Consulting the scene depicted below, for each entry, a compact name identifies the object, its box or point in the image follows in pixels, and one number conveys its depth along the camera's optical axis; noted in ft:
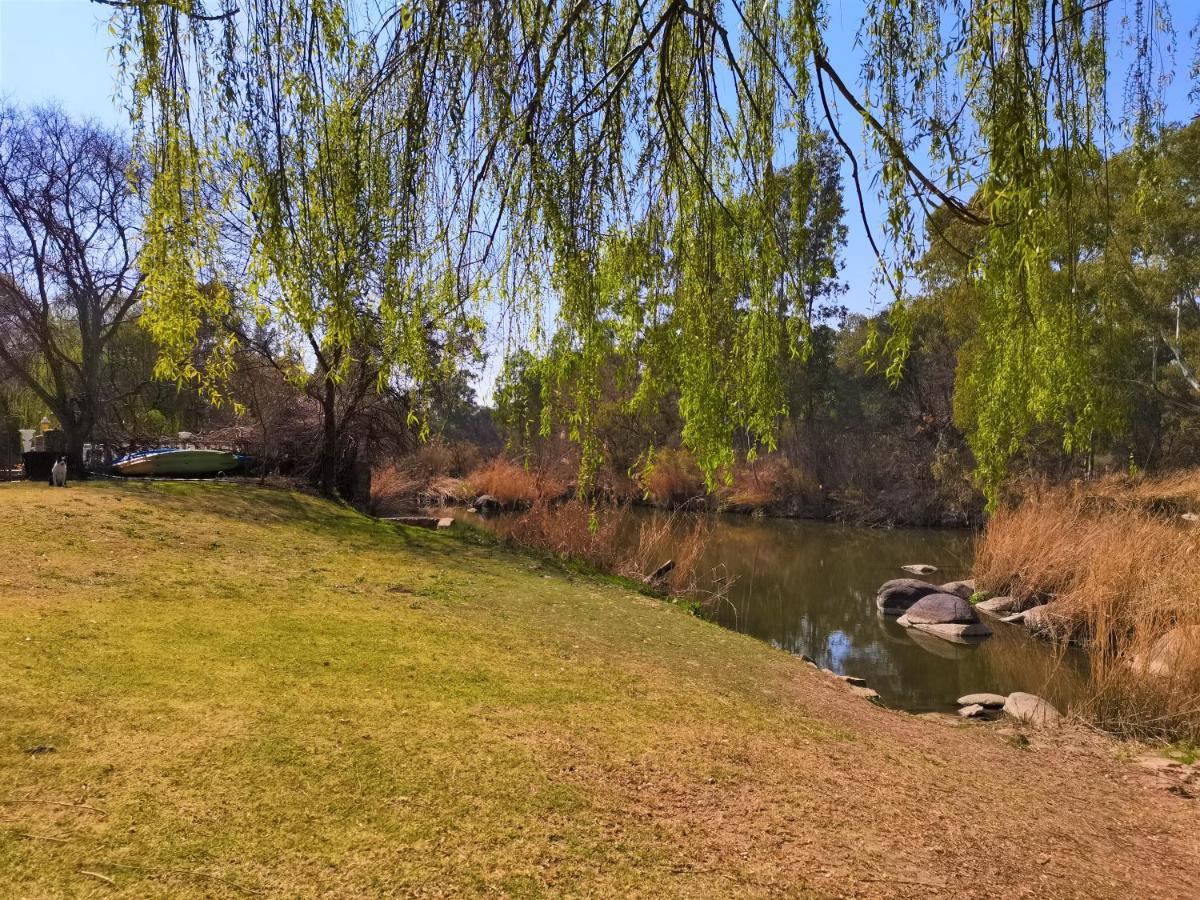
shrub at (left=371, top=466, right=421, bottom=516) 63.03
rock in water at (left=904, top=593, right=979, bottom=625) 35.68
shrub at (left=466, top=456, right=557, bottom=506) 68.64
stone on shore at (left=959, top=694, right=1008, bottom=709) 24.84
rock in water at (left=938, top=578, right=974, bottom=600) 42.45
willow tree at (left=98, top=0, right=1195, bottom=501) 9.78
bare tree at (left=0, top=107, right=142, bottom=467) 53.21
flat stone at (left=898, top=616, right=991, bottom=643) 34.44
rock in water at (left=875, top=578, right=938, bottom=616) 40.60
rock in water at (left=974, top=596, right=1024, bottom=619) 38.50
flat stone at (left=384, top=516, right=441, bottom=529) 49.46
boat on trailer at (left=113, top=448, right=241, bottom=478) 46.78
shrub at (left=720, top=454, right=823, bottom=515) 82.69
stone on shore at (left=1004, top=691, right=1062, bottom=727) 21.05
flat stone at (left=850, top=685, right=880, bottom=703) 22.43
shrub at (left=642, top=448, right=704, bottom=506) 78.18
